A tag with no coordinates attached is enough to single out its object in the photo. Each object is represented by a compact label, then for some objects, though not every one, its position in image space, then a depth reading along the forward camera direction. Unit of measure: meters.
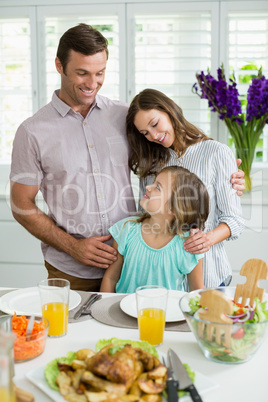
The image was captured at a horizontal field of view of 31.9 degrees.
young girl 1.76
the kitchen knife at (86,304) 1.29
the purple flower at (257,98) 2.91
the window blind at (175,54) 3.23
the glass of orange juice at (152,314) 1.11
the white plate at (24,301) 1.30
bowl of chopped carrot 1.03
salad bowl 0.98
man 1.92
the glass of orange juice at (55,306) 1.17
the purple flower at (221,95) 2.99
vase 3.09
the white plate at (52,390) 0.88
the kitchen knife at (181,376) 0.85
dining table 0.91
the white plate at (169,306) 1.25
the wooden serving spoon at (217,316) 0.99
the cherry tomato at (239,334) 0.98
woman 1.84
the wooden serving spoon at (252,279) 1.12
